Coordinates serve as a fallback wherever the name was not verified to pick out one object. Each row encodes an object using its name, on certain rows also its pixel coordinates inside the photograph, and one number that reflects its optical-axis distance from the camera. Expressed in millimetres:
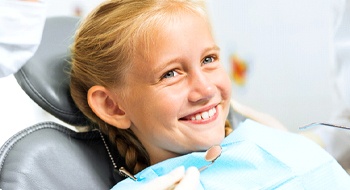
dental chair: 1176
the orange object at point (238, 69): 2438
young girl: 1166
